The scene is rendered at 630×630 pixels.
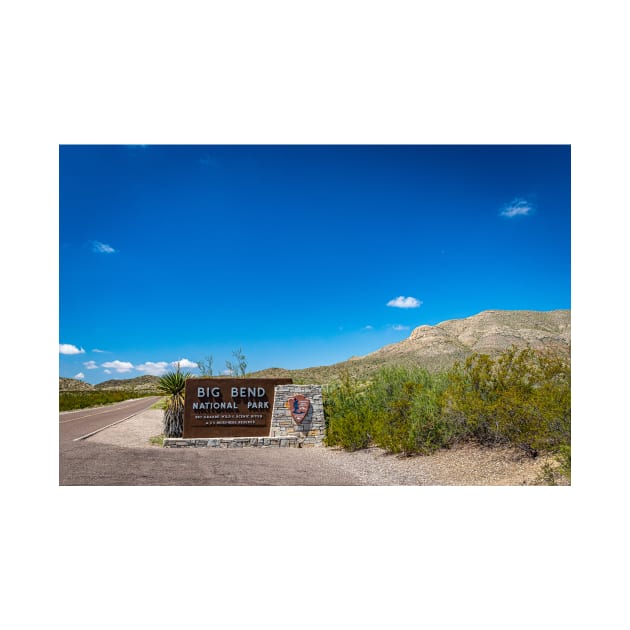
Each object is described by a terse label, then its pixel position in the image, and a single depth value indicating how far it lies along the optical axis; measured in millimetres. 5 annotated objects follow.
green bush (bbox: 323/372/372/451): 11198
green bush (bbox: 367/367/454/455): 9789
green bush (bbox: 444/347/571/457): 8406
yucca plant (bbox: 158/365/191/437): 12984
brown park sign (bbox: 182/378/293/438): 12234
